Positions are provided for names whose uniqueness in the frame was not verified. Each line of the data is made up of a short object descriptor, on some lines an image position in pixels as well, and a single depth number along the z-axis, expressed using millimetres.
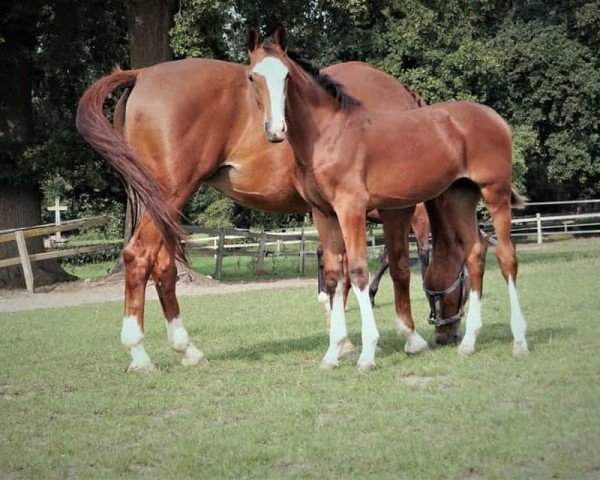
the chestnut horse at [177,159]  8500
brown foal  7949
